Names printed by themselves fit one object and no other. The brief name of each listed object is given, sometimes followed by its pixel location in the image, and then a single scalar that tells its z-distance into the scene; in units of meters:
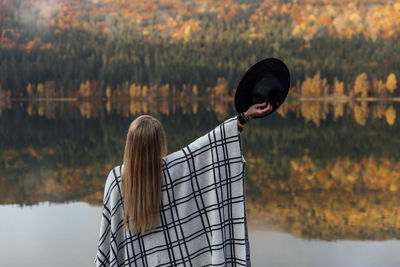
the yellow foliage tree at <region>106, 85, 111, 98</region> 120.31
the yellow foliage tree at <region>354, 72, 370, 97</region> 105.88
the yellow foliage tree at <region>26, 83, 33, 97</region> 118.88
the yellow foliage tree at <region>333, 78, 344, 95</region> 110.04
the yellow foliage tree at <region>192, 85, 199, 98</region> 115.25
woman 3.03
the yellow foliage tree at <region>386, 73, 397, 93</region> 102.25
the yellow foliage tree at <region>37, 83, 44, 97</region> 119.38
